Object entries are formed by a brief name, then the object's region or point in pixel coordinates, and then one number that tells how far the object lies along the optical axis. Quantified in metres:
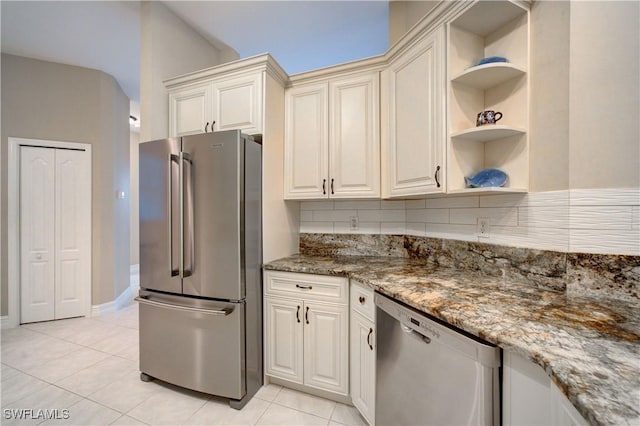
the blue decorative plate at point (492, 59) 1.44
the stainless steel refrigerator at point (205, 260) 1.74
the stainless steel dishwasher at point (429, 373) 0.86
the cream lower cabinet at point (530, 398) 0.68
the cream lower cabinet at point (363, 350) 1.50
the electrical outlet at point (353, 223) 2.39
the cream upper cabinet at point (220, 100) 2.02
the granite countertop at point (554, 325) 0.56
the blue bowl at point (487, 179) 1.47
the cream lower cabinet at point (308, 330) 1.74
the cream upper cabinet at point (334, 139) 2.04
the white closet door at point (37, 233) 3.06
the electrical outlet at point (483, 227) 1.61
